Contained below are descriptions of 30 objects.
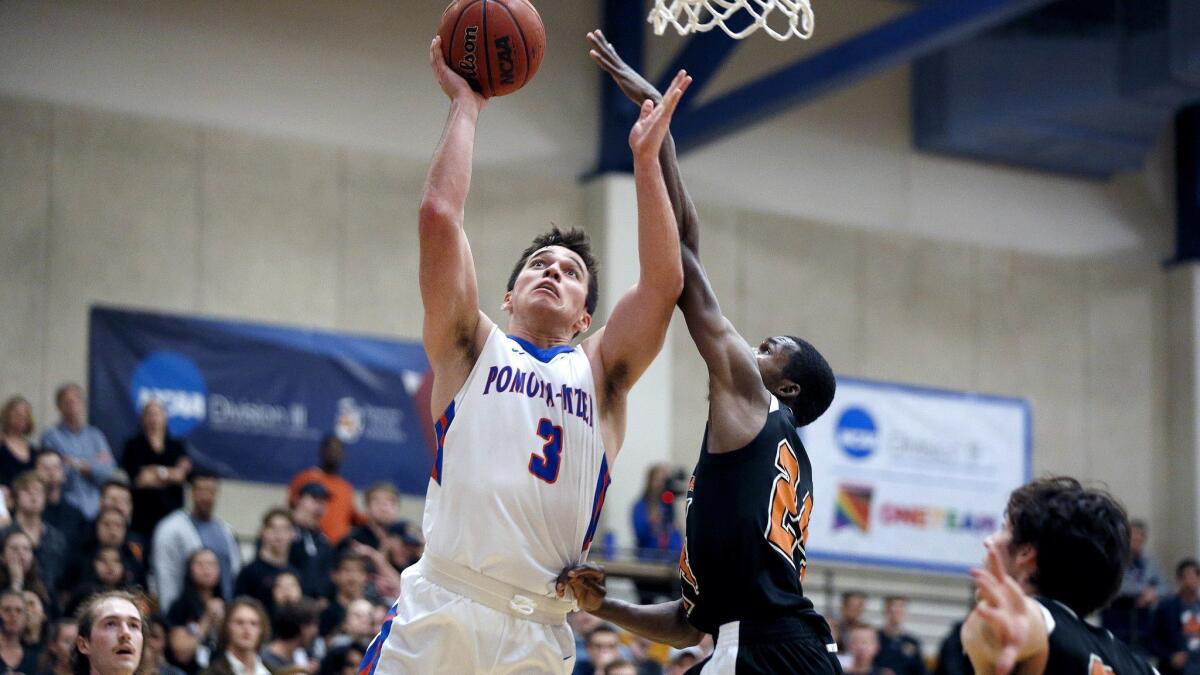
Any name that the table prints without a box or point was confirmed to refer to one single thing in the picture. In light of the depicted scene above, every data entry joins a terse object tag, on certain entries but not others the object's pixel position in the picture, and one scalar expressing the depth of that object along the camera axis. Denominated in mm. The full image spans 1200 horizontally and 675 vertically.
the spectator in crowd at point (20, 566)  10672
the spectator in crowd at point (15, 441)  12414
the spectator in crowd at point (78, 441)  13344
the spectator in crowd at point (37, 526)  11531
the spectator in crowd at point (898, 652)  14453
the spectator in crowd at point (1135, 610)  16016
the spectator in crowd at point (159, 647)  9734
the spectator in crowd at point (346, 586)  12141
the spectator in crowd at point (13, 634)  9938
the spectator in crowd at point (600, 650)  12297
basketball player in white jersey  5398
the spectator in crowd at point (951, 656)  14023
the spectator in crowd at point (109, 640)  7512
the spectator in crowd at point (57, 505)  11961
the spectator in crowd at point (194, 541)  12391
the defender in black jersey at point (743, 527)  5480
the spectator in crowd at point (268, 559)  12078
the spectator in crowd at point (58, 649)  9975
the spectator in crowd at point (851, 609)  15227
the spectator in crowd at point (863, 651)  13969
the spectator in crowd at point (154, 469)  13102
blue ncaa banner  15734
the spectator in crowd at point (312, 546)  12703
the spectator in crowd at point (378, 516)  13516
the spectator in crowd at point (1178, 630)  15297
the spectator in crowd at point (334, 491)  14461
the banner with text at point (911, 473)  18609
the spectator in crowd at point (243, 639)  10320
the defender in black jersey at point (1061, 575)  4230
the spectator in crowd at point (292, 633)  10930
